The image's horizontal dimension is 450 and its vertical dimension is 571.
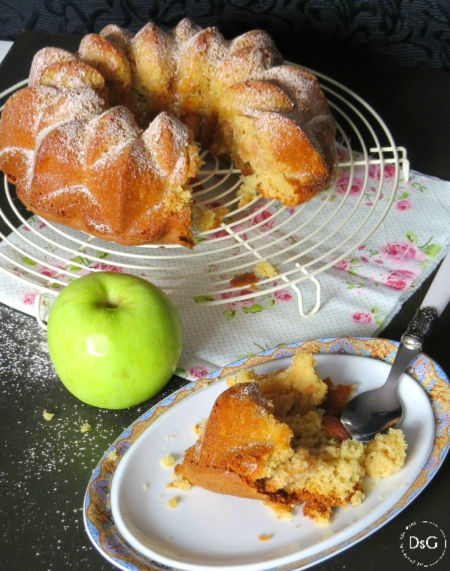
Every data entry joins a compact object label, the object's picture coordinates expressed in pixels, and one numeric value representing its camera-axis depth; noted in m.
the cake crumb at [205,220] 1.39
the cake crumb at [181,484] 0.96
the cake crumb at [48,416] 1.11
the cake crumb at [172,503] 0.94
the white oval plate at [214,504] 0.88
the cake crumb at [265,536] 0.90
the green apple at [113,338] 1.00
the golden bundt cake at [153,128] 1.24
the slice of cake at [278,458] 0.90
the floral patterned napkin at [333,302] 1.23
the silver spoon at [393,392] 1.00
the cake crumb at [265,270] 1.33
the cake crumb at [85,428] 1.10
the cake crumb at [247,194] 1.44
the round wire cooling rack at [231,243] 1.30
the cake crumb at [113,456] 0.98
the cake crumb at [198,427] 1.01
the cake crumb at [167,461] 0.98
